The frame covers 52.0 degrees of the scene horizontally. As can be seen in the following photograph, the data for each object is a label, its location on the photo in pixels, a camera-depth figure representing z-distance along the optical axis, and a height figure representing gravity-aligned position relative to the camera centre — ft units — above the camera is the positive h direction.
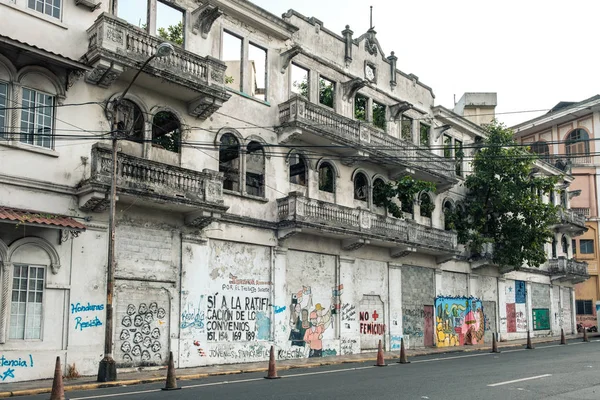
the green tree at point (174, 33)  89.10 +36.85
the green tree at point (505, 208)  109.50 +14.14
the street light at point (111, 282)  50.03 +0.45
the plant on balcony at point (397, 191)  93.25 +14.48
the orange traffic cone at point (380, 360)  64.28 -7.53
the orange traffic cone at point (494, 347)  85.56 -8.23
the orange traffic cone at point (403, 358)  67.67 -7.67
